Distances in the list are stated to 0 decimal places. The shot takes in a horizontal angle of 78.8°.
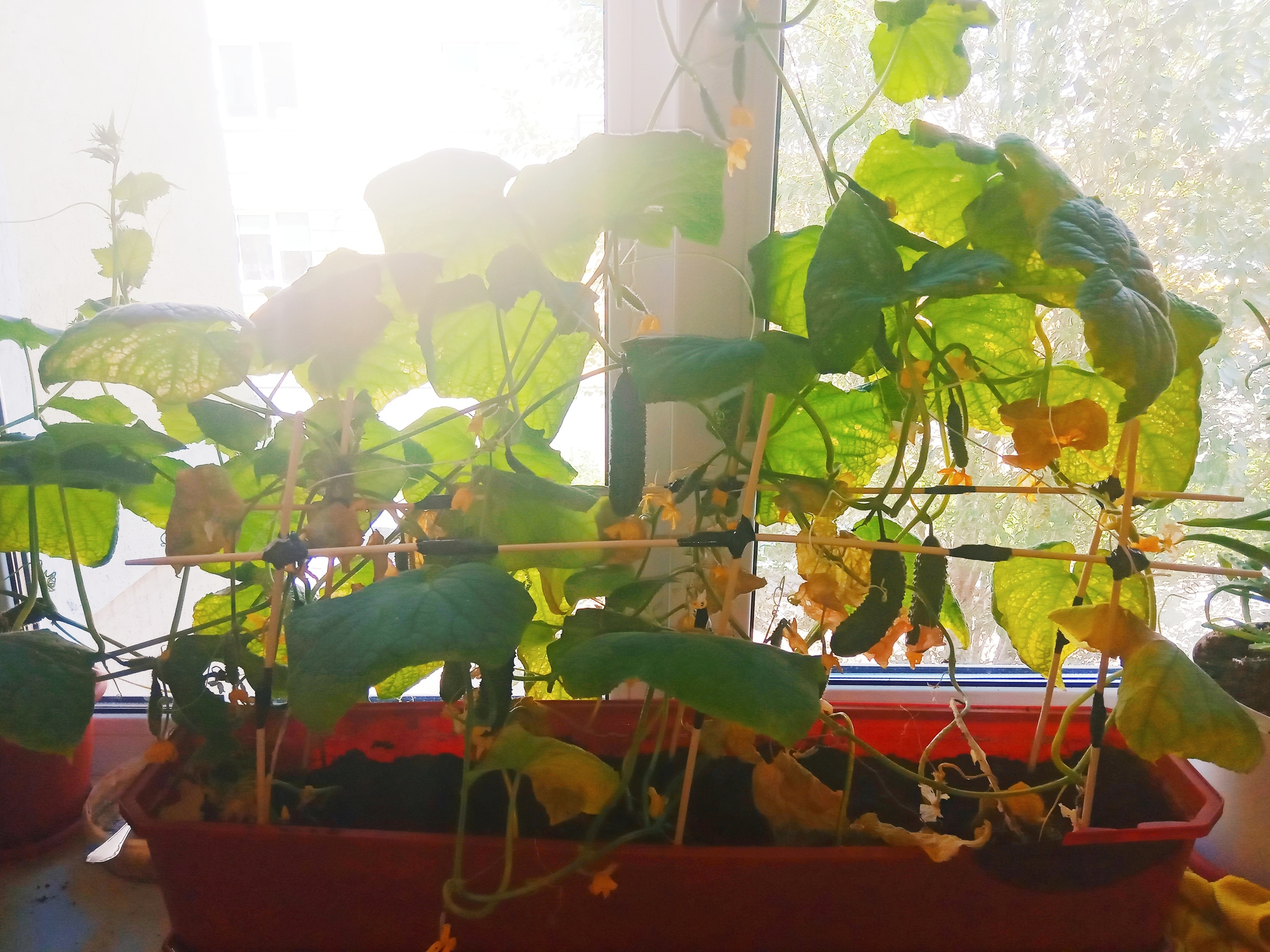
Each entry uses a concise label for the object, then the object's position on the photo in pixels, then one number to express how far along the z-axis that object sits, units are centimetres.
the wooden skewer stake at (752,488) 56
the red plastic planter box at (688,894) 56
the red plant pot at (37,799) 78
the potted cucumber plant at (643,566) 49
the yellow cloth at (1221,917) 65
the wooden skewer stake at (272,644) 54
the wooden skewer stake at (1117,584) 54
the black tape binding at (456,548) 54
